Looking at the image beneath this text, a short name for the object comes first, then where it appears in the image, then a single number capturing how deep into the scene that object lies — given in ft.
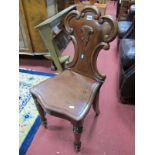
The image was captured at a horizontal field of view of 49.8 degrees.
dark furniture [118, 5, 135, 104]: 5.21
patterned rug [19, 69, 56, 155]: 4.81
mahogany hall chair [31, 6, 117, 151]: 3.83
